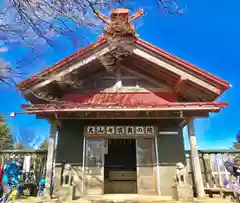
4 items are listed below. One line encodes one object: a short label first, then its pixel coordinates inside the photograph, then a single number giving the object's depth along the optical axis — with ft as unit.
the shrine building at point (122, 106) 23.17
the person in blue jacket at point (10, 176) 19.78
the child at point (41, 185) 24.75
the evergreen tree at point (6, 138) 97.29
